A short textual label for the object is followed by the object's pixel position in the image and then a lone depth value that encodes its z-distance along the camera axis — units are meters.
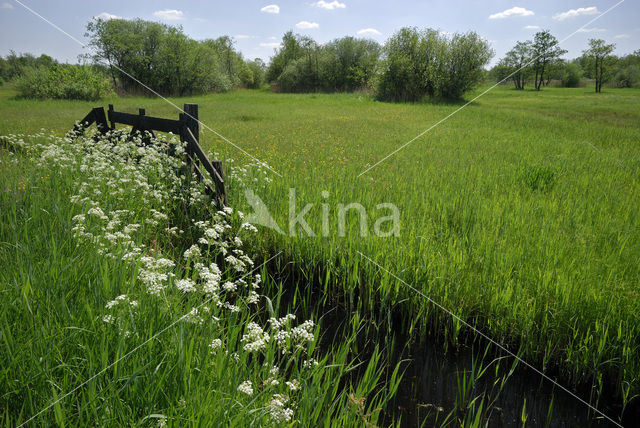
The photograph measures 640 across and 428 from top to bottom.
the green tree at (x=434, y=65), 28.83
